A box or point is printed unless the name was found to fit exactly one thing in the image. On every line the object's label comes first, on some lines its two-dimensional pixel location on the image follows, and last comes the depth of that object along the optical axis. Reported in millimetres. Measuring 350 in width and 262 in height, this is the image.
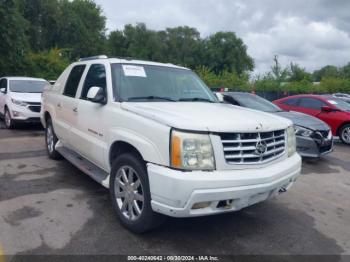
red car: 10492
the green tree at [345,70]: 87925
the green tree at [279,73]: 40306
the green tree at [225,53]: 65688
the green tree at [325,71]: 92138
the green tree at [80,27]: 42438
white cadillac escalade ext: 3188
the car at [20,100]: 10086
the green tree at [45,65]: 27222
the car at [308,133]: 7453
